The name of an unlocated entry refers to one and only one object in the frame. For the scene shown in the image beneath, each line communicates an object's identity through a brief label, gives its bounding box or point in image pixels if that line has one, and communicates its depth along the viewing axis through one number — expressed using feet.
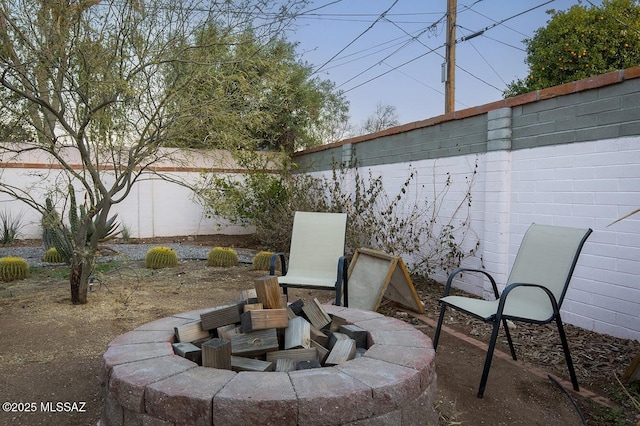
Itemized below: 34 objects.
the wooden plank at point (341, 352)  6.98
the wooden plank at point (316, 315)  8.48
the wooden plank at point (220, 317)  7.84
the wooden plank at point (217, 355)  6.66
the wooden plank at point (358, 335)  7.98
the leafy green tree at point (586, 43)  29.48
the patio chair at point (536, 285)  8.79
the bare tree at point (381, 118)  59.77
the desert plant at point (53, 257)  23.59
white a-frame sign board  13.47
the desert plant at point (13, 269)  19.24
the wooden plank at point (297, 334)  7.34
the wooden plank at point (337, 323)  8.52
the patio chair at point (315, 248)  14.01
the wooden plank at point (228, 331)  7.61
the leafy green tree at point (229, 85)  14.96
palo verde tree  13.23
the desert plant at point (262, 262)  22.52
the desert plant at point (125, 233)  33.53
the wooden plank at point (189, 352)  6.97
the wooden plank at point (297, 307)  8.77
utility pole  30.42
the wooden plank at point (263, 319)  7.39
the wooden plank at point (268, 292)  7.84
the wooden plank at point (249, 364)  6.74
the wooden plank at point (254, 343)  7.20
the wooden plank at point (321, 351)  7.36
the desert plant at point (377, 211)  17.65
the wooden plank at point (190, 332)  7.68
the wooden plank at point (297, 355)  7.19
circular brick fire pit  5.26
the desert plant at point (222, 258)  23.61
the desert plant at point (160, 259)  22.75
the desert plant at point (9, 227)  30.01
